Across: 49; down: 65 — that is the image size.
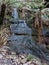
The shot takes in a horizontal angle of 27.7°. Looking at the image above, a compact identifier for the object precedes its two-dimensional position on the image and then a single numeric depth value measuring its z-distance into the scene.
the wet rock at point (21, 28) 4.63
